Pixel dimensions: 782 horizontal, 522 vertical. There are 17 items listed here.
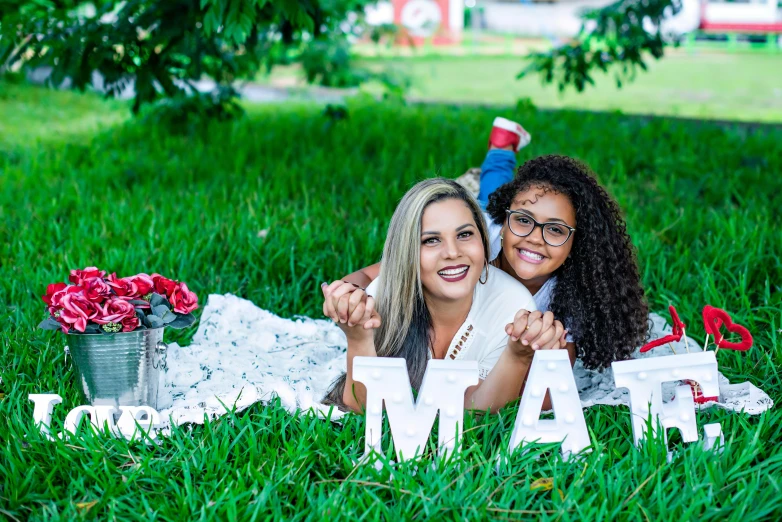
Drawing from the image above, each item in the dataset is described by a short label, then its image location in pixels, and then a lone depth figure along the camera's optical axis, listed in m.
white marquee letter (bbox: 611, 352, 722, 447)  2.42
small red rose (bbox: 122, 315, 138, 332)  2.52
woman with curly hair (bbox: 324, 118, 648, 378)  2.82
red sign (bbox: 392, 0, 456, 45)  27.59
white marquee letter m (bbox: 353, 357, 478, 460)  2.36
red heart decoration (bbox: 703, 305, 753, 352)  2.59
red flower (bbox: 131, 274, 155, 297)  2.64
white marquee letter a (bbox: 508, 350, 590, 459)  2.37
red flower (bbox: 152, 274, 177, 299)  2.68
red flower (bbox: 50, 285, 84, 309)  2.52
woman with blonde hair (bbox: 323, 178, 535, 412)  2.58
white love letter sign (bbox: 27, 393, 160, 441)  2.44
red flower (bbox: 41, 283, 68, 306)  2.60
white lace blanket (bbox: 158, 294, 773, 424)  2.66
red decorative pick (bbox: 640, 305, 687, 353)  2.58
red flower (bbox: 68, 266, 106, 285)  2.62
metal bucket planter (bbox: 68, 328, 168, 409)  2.53
